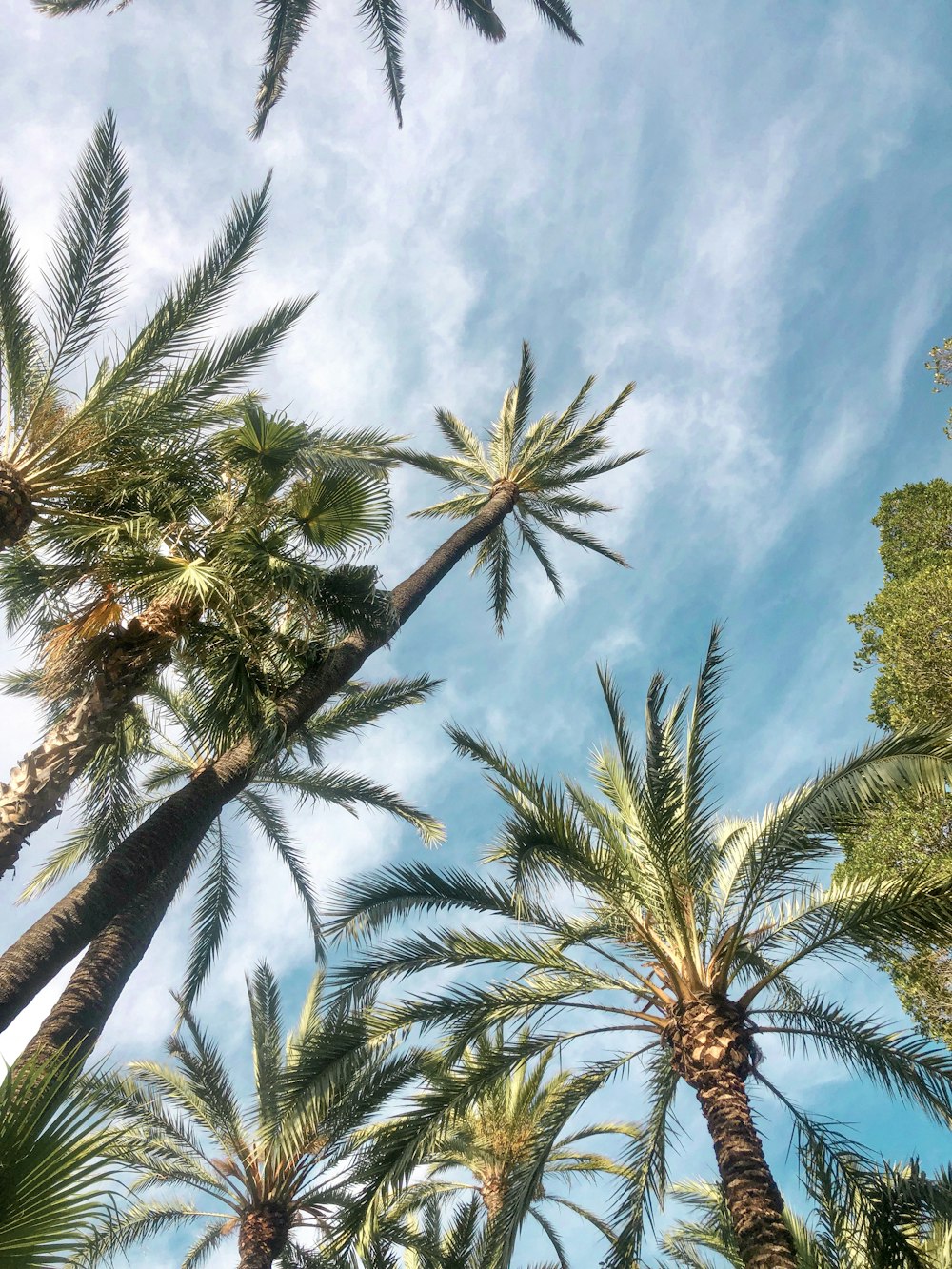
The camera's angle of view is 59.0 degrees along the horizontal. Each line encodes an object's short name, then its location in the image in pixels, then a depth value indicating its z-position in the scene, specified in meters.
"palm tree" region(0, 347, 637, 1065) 5.72
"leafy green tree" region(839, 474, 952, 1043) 9.88
